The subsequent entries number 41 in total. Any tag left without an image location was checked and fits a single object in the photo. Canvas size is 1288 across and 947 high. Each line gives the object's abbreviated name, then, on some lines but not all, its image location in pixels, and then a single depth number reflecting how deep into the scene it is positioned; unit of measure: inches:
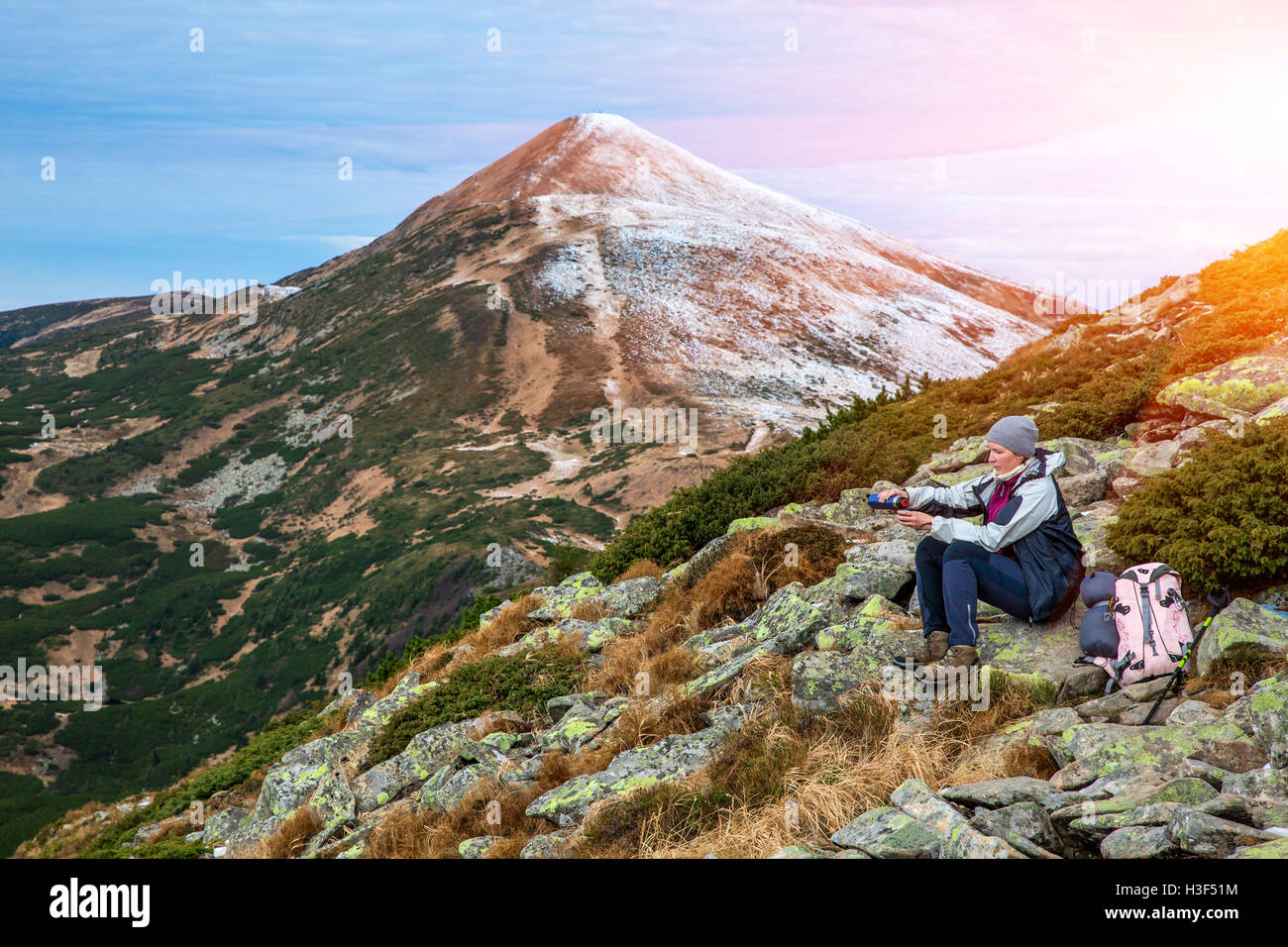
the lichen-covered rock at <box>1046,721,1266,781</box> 200.2
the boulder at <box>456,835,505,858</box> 275.7
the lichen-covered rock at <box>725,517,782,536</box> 477.3
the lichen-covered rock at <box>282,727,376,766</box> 438.9
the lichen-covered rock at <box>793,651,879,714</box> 274.2
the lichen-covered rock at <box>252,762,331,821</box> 416.2
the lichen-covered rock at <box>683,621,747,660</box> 379.9
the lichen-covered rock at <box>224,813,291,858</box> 403.5
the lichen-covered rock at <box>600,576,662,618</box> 486.3
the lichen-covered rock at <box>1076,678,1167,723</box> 234.2
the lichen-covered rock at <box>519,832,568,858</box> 249.8
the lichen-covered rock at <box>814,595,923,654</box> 287.9
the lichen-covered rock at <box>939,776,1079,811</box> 194.4
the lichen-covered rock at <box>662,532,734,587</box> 471.3
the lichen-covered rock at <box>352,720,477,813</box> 370.9
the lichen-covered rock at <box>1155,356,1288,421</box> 415.2
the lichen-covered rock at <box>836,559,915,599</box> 340.8
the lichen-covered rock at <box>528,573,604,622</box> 534.9
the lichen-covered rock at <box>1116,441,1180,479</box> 368.2
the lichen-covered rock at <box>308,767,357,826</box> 370.3
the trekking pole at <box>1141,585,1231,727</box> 263.1
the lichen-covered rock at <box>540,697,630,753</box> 338.6
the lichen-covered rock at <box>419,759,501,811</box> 321.1
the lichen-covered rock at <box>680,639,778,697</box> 322.0
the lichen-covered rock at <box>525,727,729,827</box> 271.3
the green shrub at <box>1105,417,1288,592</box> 261.3
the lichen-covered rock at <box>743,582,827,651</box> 331.6
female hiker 261.6
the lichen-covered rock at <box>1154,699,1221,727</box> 212.4
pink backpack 238.4
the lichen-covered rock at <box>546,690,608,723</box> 374.9
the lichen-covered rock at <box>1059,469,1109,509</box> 390.0
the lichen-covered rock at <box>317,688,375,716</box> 590.2
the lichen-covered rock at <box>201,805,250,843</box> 472.1
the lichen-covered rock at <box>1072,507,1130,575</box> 302.4
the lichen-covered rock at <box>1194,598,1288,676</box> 233.0
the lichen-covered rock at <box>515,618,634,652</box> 447.5
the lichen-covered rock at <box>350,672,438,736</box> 474.9
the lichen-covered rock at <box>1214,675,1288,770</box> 196.9
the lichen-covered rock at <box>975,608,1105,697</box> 253.6
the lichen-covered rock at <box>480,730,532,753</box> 360.5
